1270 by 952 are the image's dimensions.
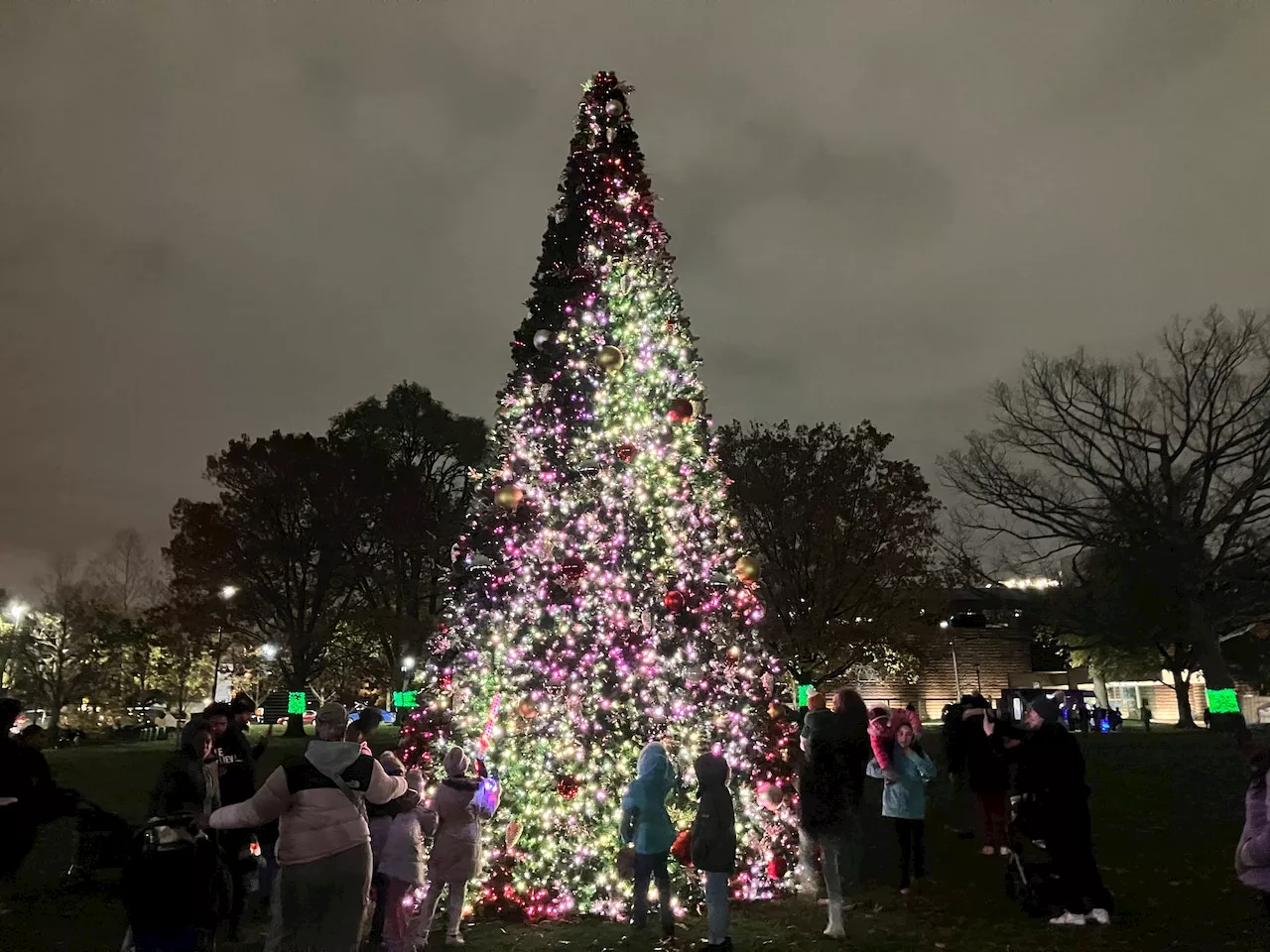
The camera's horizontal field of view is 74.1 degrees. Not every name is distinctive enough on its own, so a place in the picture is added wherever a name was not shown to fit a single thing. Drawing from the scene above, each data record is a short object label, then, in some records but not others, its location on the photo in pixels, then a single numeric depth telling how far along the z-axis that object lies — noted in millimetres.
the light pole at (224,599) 26967
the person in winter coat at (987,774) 9789
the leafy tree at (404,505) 27844
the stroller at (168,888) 4492
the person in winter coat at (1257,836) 5559
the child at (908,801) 8406
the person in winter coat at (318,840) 4234
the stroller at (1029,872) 7203
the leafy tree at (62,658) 31125
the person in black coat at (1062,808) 7020
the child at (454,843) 6832
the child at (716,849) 6465
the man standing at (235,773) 7031
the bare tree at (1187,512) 27734
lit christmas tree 8492
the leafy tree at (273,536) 27594
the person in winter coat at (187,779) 6113
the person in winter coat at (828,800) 7121
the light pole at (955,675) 51781
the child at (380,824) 6043
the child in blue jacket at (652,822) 7246
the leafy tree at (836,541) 24438
